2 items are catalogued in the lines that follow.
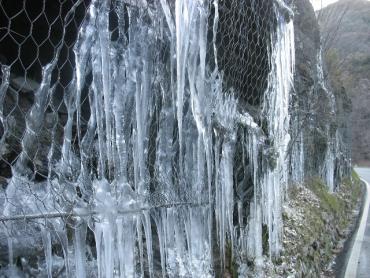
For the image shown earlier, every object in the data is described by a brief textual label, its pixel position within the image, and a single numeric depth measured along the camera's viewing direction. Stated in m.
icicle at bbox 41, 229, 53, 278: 2.07
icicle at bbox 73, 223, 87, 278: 2.17
